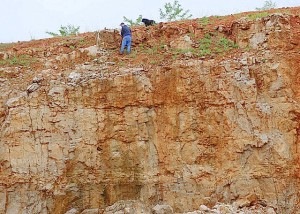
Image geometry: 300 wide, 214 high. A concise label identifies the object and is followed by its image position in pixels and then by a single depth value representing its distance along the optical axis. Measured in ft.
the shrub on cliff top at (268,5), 57.23
